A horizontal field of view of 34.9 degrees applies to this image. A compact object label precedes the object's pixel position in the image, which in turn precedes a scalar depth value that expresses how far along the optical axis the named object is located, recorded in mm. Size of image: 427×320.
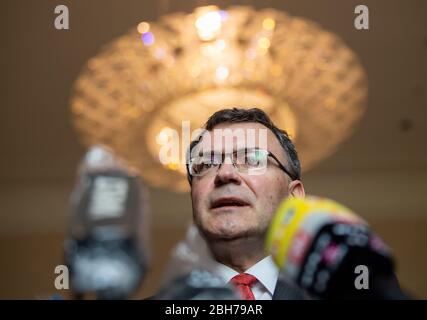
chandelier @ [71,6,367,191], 2580
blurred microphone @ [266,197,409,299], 677
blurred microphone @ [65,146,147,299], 1294
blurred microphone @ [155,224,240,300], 1312
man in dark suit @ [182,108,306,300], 1301
